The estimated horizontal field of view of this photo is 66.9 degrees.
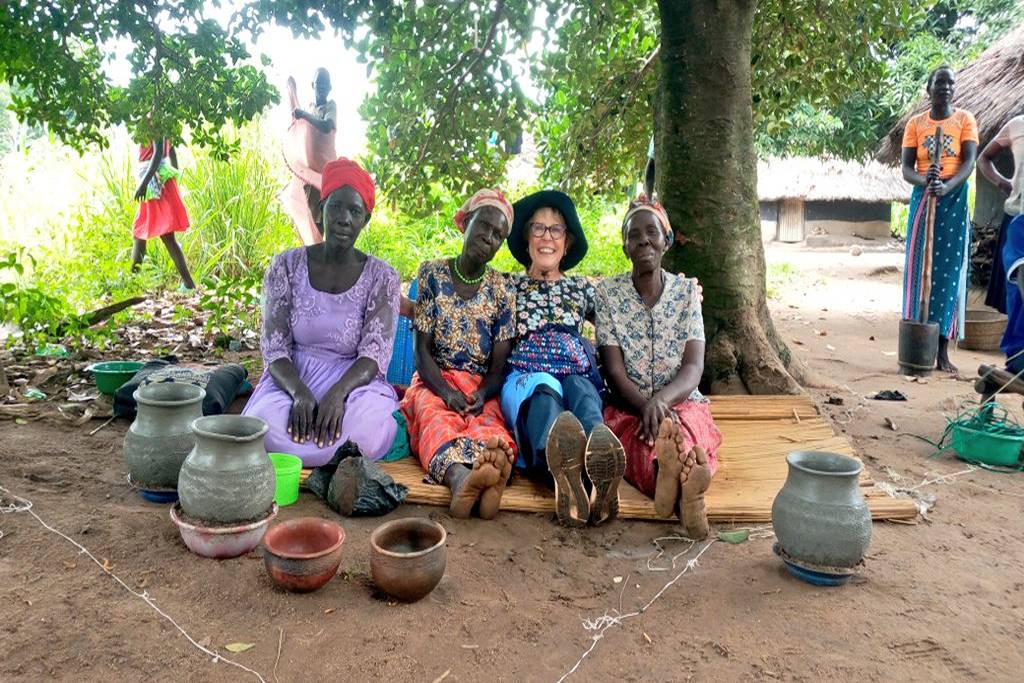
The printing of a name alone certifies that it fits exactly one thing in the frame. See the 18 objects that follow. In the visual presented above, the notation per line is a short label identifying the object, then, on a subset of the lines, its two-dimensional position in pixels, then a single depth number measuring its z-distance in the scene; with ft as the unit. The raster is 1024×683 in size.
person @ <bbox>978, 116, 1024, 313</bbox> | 15.99
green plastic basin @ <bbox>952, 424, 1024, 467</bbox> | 13.41
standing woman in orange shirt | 20.21
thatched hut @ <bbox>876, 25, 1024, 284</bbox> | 27.12
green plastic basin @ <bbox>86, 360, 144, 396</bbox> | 14.87
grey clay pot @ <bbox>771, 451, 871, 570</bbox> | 8.75
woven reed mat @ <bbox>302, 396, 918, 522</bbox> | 10.97
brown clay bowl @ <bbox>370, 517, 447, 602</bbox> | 8.18
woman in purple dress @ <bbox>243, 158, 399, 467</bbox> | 11.71
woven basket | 23.95
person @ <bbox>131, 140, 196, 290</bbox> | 25.67
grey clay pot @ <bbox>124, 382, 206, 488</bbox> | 9.98
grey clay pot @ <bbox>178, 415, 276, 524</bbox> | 8.79
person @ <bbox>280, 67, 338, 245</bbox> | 23.86
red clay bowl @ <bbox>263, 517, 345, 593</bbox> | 8.27
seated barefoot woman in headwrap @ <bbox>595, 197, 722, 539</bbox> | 11.87
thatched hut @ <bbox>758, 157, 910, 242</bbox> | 63.26
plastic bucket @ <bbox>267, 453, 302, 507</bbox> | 10.76
